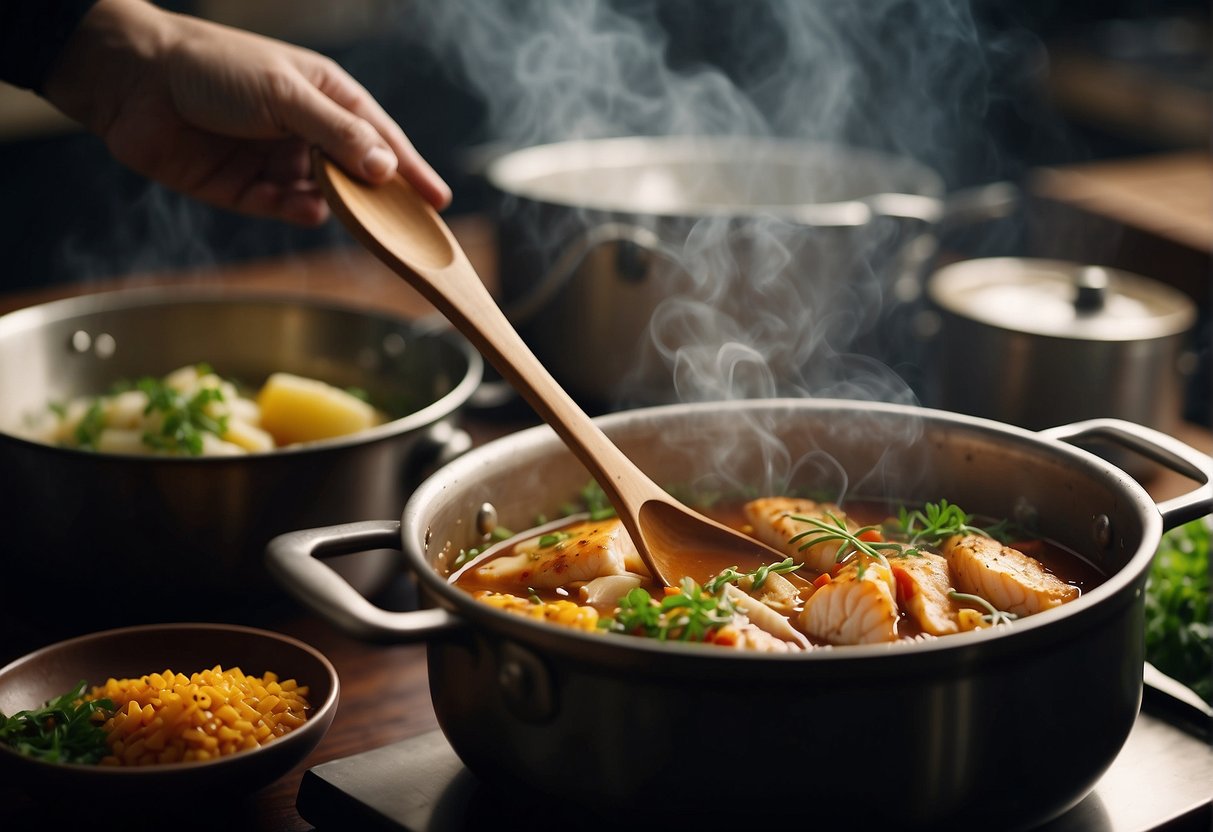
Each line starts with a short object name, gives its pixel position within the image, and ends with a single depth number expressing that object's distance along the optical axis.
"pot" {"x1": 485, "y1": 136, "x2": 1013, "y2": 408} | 1.37
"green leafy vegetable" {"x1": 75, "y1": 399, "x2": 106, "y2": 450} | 1.28
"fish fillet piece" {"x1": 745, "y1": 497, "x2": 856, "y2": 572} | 1.13
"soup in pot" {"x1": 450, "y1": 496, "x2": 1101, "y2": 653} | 1.03
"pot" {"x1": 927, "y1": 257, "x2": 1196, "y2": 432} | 1.36
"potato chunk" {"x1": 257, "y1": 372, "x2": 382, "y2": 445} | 1.30
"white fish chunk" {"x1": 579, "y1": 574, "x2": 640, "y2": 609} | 1.10
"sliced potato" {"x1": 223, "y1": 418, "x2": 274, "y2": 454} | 1.28
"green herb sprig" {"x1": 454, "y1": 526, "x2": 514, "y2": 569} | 1.14
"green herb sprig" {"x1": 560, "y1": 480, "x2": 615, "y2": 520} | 1.18
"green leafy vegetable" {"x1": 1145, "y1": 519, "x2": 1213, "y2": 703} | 1.21
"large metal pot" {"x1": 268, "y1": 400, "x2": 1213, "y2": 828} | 0.97
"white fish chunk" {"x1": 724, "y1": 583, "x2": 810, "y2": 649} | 1.06
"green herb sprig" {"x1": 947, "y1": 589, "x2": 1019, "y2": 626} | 1.07
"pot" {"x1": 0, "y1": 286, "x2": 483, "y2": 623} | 1.16
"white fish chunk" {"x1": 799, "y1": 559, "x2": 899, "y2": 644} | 1.04
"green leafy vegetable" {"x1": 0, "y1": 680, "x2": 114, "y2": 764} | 1.05
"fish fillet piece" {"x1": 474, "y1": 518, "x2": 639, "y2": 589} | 1.11
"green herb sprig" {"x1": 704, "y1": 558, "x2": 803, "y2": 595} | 1.08
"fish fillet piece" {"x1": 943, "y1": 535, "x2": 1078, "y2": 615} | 1.08
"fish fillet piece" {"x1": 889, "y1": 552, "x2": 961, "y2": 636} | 1.07
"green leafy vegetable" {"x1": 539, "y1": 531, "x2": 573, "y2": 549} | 1.14
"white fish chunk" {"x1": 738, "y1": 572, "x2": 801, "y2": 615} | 1.09
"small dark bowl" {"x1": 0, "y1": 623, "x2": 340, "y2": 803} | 1.03
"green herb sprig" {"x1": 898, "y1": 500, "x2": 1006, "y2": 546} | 1.13
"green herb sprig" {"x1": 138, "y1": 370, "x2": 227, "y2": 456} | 1.25
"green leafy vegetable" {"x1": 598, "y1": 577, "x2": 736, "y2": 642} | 1.02
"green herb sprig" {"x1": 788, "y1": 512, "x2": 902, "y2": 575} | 1.10
